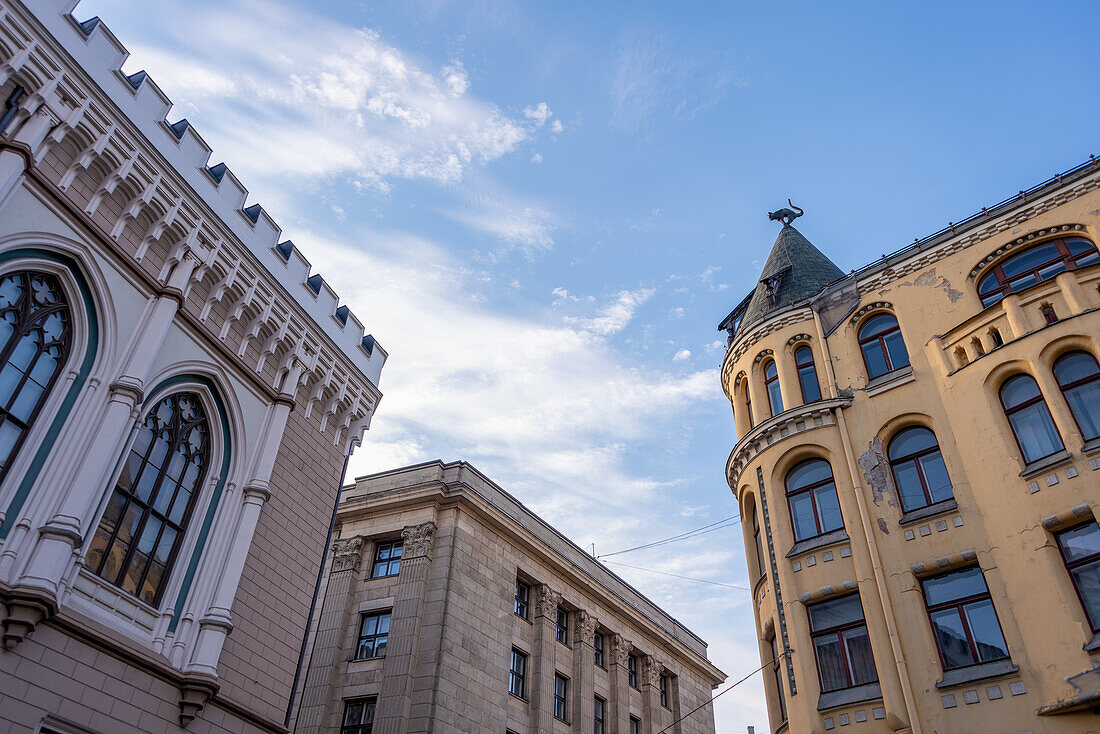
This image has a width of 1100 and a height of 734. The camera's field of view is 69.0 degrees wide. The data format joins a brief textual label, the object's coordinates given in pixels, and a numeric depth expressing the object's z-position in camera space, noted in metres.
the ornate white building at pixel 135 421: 13.62
